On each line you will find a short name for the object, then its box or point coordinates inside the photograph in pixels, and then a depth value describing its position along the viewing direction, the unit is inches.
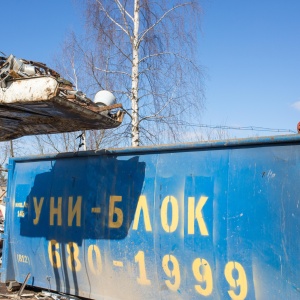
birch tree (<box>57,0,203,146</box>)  490.0
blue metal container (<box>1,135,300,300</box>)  147.3
